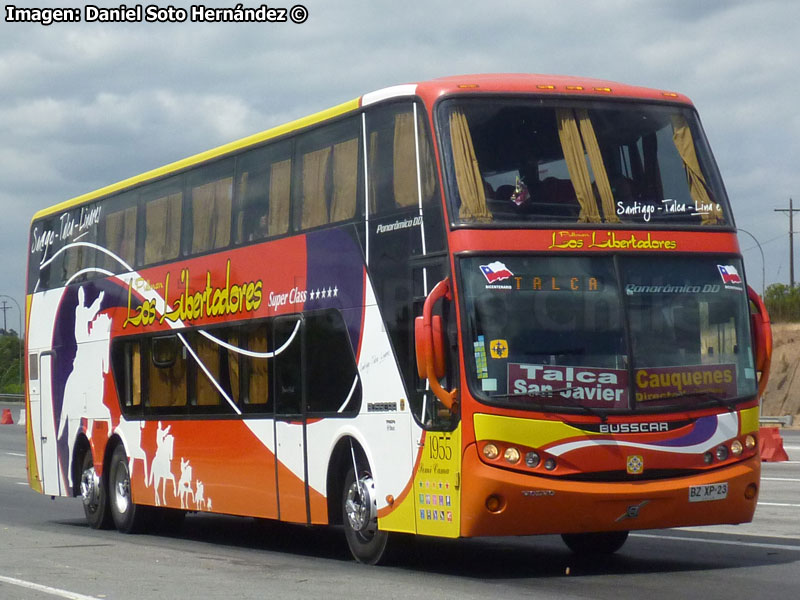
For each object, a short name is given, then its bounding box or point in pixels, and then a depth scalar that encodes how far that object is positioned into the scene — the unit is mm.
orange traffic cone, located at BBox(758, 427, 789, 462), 28866
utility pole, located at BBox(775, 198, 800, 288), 78812
